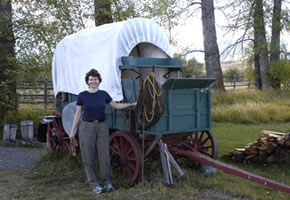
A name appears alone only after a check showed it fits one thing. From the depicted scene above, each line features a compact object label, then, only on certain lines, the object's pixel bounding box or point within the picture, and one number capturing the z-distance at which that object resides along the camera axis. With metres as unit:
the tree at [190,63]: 20.29
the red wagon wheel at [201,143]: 6.87
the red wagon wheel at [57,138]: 7.91
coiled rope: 5.53
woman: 5.47
